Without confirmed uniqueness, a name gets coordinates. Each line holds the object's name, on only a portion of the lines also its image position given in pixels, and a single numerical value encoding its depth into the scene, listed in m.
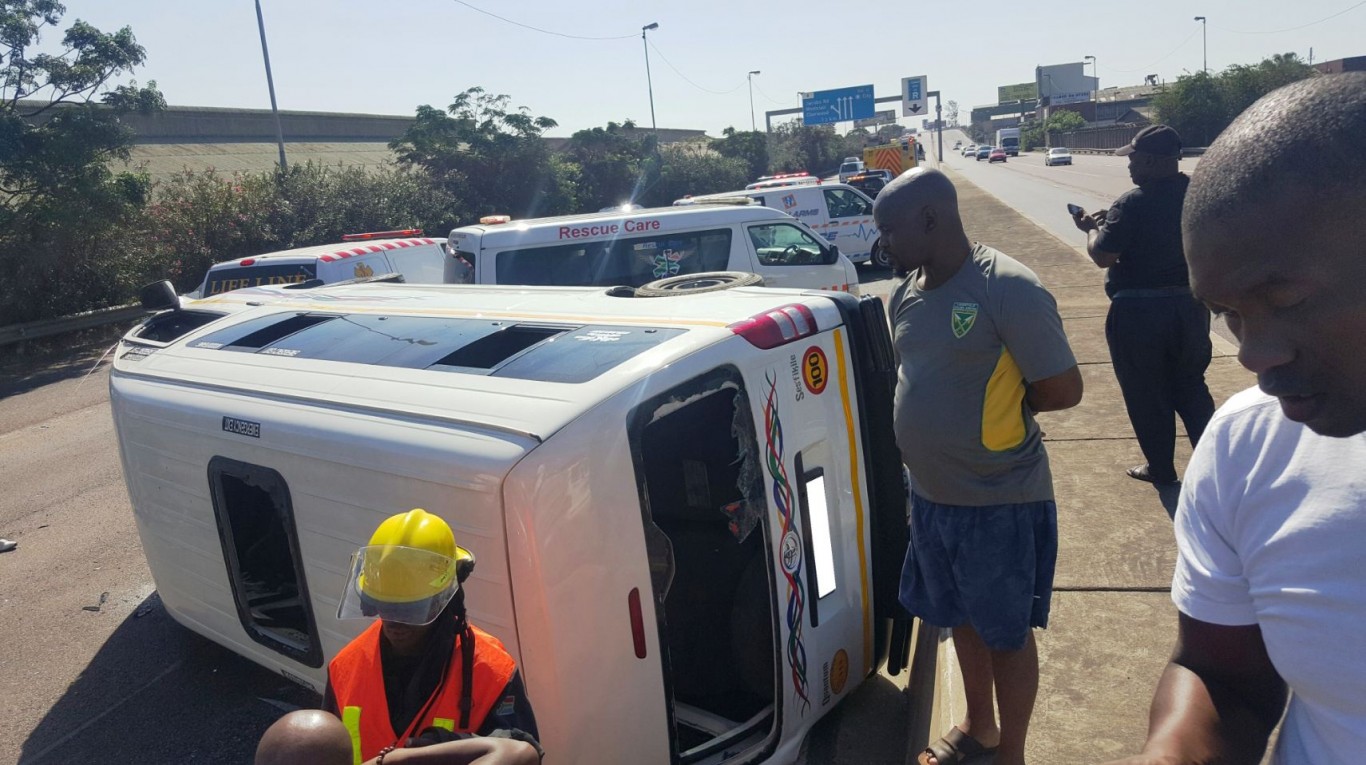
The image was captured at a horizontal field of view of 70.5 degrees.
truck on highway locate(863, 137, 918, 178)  36.38
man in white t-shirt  1.15
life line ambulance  9.17
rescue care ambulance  9.58
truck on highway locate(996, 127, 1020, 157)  96.50
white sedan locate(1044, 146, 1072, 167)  63.44
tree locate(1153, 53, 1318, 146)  65.62
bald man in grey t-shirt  2.89
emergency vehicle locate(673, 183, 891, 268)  18.78
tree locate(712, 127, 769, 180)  56.59
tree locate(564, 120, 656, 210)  39.28
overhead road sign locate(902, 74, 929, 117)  44.50
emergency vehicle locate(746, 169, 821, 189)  23.53
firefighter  2.26
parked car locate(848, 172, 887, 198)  27.53
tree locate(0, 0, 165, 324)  15.41
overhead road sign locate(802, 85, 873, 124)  51.69
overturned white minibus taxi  2.67
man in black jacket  4.62
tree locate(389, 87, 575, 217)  29.77
